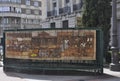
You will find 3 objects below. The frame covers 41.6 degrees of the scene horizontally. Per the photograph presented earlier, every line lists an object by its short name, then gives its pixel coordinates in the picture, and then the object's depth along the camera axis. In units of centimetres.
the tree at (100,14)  1342
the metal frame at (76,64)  887
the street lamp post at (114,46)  978
